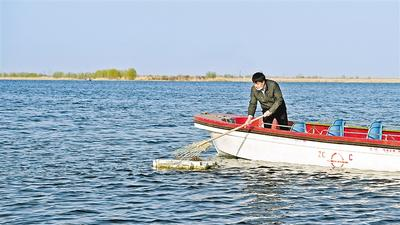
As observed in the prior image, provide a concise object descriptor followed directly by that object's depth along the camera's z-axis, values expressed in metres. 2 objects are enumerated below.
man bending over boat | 16.77
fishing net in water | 17.85
